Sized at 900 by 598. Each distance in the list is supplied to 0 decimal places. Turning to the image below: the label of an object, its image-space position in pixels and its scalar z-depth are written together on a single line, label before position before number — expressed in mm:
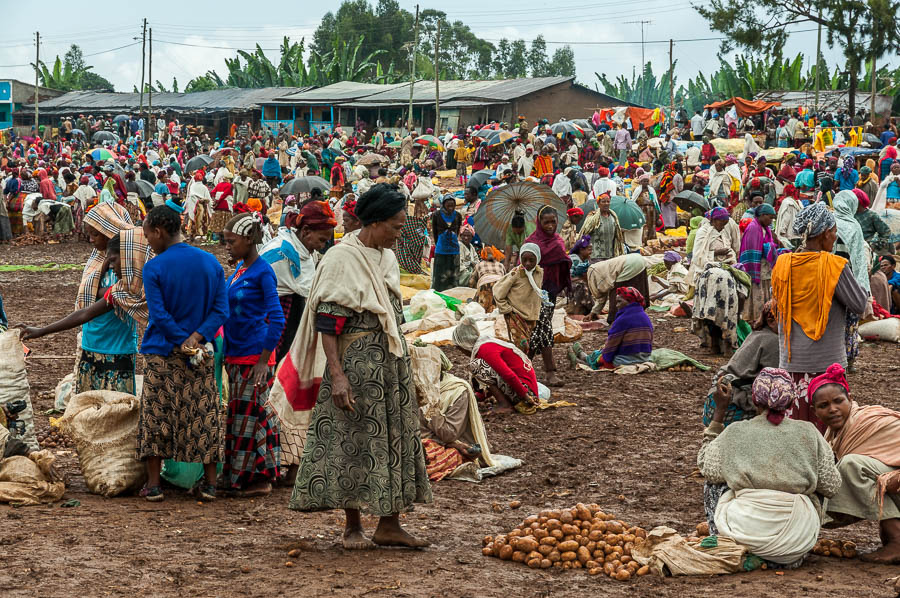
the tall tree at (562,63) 85312
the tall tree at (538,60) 82438
